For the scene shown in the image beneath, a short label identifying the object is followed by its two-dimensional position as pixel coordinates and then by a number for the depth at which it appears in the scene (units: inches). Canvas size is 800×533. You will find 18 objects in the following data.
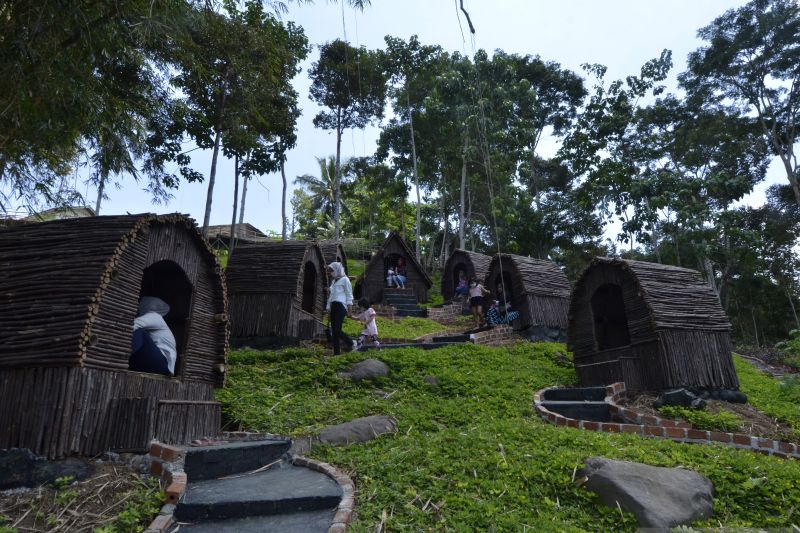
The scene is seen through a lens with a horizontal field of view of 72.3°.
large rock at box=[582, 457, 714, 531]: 169.6
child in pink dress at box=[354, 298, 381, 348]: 538.3
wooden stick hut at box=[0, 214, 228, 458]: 183.8
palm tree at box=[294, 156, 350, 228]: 1721.2
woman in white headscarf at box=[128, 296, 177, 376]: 248.7
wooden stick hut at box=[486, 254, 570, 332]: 636.7
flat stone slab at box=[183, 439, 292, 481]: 195.7
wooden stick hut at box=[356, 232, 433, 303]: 967.0
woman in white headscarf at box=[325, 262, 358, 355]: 459.2
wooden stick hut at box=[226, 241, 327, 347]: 515.5
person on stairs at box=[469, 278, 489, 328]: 705.6
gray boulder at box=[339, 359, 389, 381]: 380.5
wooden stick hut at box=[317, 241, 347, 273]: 879.1
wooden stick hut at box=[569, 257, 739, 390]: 355.3
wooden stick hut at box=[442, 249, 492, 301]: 904.9
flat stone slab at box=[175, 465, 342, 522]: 162.4
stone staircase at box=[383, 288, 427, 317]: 882.8
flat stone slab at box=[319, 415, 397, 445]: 252.5
